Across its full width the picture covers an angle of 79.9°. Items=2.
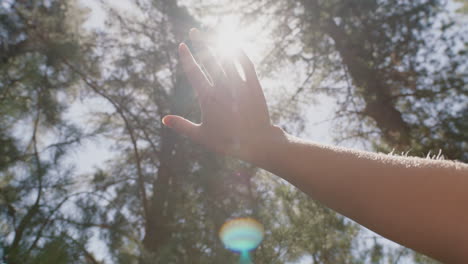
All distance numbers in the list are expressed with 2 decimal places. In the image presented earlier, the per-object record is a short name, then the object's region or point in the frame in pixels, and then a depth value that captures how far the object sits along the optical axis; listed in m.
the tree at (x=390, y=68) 3.26
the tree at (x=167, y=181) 2.37
